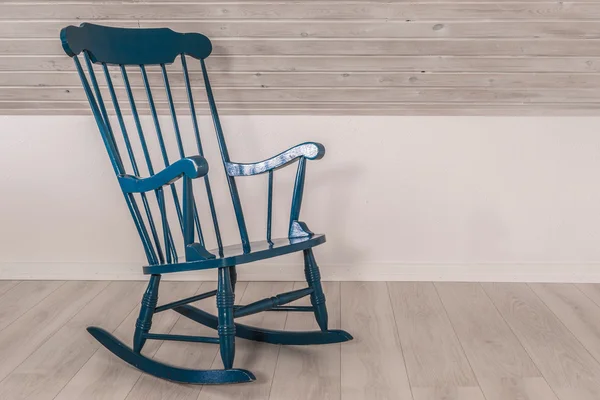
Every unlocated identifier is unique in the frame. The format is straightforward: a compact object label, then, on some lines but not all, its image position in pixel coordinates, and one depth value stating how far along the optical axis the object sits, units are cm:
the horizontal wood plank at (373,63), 237
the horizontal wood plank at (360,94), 254
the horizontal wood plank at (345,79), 245
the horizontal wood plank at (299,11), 216
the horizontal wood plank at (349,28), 222
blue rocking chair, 183
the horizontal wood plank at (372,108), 264
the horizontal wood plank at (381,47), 229
